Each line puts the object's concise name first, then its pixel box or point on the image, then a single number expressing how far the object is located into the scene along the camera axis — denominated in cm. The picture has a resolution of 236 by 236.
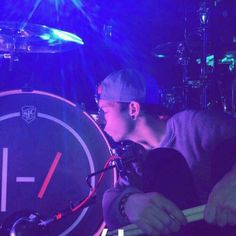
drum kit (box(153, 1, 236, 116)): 261
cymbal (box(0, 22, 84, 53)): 206
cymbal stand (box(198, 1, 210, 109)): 258
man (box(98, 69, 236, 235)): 103
